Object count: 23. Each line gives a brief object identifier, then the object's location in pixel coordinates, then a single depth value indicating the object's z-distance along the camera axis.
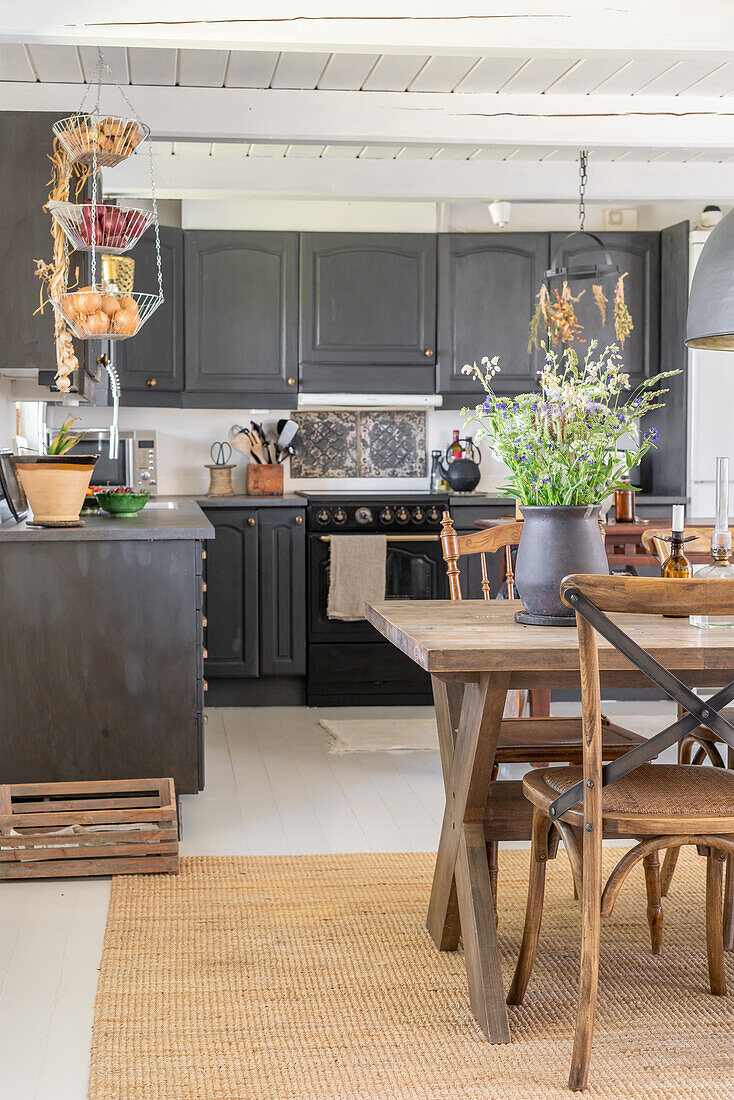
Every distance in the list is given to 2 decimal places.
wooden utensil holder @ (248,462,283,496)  5.96
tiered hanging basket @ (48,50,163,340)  3.45
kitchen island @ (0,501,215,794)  3.54
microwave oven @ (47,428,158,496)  5.94
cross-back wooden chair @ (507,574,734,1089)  1.84
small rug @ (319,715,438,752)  4.57
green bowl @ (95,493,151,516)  4.36
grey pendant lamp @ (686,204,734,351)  2.08
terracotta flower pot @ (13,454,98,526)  3.71
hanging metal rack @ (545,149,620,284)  4.91
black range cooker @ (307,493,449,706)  5.54
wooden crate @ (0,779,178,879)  3.05
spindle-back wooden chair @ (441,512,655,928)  2.44
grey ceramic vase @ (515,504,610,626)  2.40
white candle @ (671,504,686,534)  2.44
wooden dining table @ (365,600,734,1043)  2.02
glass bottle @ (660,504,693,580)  2.46
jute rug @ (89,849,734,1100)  2.01
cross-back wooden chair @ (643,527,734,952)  2.58
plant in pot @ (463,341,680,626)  2.36
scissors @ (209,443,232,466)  6.17
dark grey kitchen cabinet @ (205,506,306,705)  5.53
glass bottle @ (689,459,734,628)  2.36
